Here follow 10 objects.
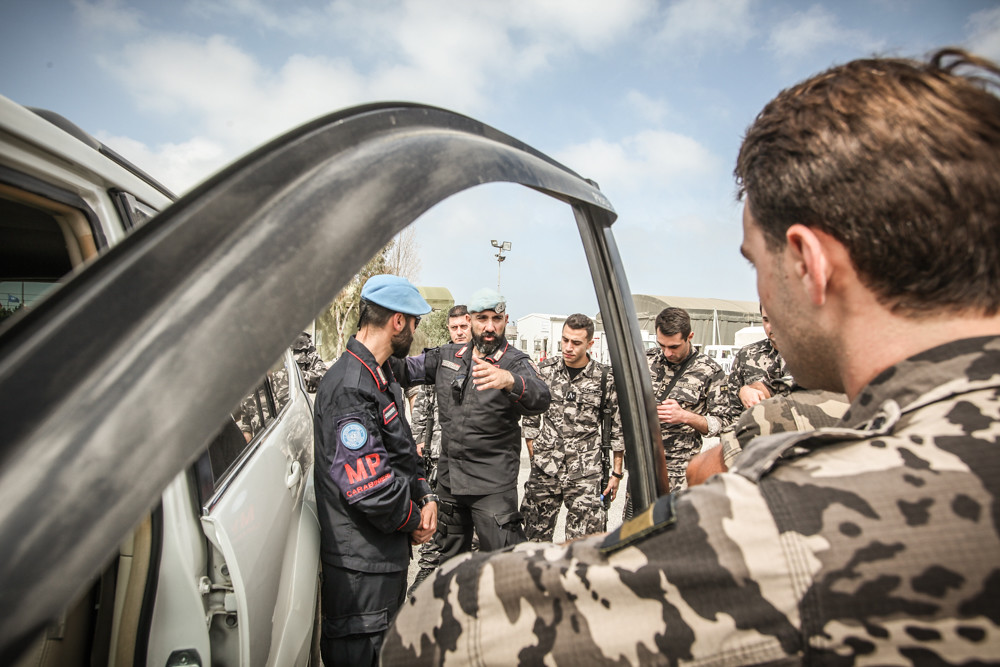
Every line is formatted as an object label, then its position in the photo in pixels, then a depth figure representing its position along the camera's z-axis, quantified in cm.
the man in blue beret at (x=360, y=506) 202
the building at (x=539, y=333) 2559
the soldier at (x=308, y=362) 575
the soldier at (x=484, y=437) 345
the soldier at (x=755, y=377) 333
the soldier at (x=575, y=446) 398
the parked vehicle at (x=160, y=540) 109
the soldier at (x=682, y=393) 382
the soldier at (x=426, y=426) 450
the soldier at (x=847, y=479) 54
